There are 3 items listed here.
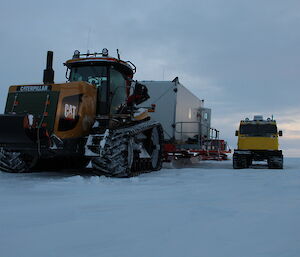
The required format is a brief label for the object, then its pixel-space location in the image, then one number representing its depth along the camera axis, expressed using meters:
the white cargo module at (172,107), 13.97
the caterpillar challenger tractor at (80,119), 7.30
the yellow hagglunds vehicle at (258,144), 15.05
